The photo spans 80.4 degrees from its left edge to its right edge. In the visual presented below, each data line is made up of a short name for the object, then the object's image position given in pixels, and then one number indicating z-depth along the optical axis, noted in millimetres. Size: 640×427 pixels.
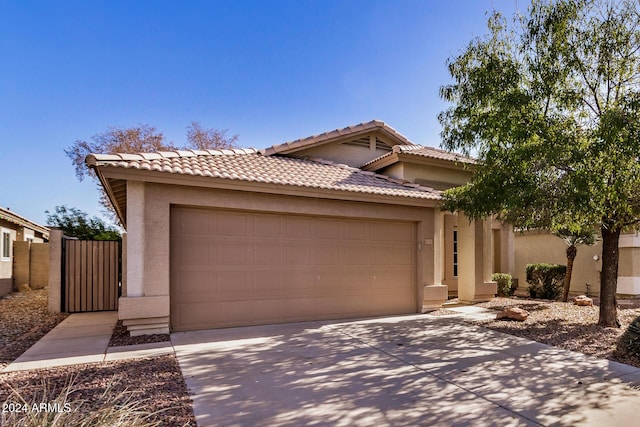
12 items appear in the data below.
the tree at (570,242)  12500
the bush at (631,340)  6306
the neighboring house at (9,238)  16195
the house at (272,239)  7719
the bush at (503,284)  14727
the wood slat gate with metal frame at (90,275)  11391
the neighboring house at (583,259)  13953
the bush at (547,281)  14250
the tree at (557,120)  7305
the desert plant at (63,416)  2771
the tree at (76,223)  20312
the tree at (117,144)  24469
